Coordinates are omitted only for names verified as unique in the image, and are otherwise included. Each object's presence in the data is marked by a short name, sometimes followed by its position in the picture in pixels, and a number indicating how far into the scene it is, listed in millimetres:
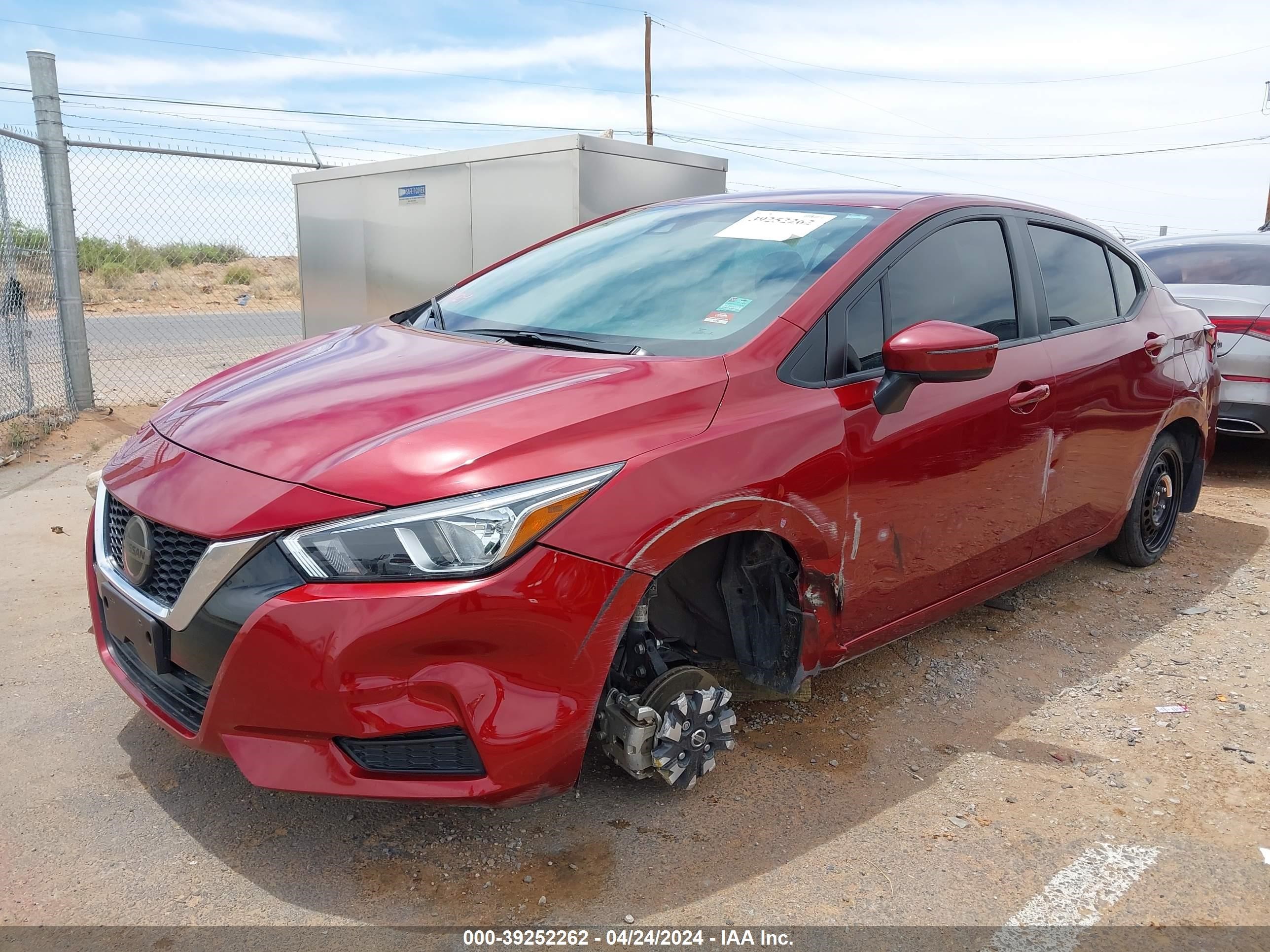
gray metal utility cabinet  5965
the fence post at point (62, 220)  6867
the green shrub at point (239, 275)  28016
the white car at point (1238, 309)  5938
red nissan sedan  2008
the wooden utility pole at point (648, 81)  28531
